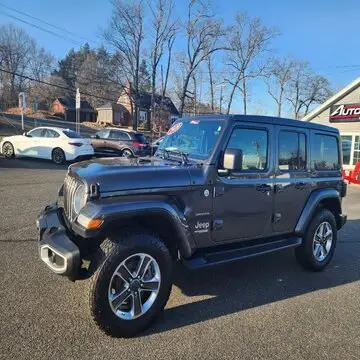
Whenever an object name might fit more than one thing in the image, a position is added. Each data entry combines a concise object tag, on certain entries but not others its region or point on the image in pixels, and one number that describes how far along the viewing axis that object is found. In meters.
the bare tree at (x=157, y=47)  43.66
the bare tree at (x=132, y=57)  44.66
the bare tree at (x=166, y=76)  47.40
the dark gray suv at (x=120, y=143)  19.27
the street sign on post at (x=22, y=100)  23.77
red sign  21.03
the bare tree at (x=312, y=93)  75.25
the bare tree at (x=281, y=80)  70.51
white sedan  15.95
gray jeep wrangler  3.26
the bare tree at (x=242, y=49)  51.00
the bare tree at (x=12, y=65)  71.94
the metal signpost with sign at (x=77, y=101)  21.04
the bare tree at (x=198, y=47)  45.25
